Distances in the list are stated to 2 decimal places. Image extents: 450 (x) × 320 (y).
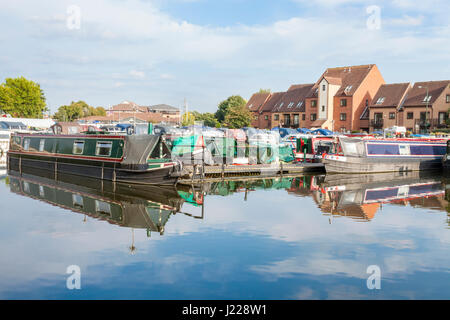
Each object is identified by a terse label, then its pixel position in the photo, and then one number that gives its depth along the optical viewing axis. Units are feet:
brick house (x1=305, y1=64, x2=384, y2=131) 180.96
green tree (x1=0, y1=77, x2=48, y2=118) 240.94
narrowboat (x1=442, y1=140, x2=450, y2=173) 93.29
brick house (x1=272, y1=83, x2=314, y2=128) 201.67
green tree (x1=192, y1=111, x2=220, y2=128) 267.55
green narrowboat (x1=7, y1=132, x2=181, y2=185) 62.18
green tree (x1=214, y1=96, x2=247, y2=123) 262.67
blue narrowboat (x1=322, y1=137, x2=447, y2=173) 86.16
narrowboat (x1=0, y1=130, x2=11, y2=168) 121.88
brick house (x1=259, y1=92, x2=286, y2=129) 211.41
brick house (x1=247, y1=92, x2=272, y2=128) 221.89
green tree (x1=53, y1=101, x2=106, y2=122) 365.40
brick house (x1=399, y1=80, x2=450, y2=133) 160.35
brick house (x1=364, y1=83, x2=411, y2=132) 169.89
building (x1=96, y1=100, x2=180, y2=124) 314.35
